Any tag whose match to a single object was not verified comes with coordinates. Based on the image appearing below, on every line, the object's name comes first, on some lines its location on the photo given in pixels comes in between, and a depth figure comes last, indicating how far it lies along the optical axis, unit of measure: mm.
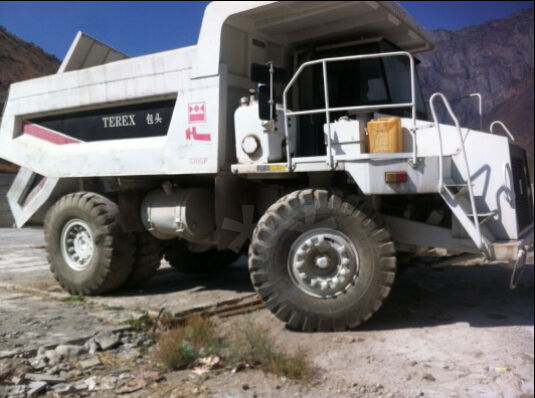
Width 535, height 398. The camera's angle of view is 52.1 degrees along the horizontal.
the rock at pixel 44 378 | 3325
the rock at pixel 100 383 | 3354
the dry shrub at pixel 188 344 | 3816
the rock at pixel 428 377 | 3518
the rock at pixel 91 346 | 4082
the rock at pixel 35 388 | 3086
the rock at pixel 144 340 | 4402
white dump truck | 4637
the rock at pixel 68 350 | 3854
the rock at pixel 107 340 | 4218
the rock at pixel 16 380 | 3227
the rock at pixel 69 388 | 3232
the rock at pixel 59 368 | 3551
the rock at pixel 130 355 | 4043
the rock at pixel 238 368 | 3695
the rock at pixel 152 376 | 3537
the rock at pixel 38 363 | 3531
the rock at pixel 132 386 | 3334
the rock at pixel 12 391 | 3047
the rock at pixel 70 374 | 3530
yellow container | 4578
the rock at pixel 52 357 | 3697
